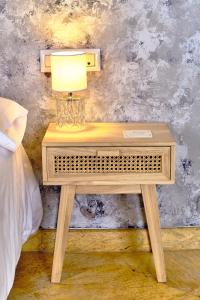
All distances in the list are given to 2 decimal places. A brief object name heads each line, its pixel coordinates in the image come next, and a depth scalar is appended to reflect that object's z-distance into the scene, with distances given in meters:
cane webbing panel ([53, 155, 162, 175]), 1.92
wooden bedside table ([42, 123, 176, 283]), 1.90
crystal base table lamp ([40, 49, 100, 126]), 1.94
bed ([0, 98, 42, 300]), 1.66
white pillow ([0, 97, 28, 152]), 1.95
